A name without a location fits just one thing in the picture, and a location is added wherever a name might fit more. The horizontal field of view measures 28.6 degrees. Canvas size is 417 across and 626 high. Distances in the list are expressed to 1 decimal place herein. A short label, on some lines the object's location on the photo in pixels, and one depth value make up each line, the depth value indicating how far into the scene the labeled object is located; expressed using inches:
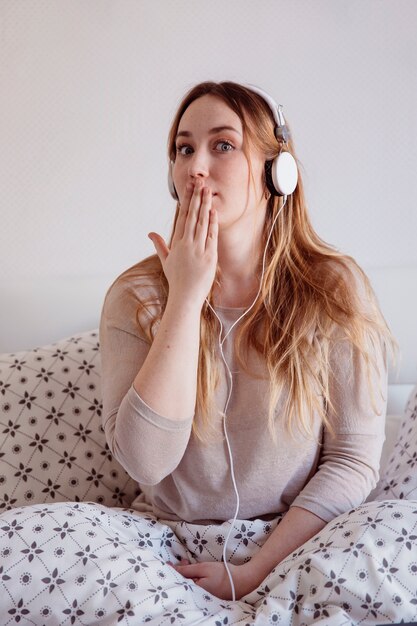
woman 48.9
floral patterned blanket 39.8
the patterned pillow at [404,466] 54.9
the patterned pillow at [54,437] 58.8
